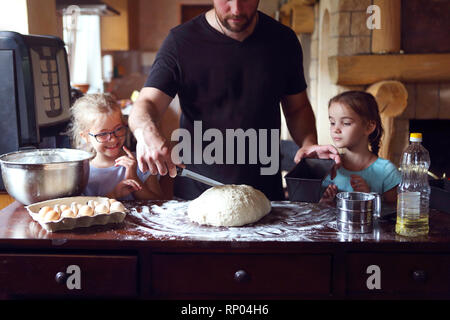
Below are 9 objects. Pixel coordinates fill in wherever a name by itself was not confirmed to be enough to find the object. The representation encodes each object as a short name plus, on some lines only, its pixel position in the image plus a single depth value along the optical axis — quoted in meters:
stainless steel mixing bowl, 1.48
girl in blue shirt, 1.96
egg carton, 1.31
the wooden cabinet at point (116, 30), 6.48
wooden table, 1.23
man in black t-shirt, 1.88
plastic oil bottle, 1.27
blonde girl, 1.96
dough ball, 1.38
